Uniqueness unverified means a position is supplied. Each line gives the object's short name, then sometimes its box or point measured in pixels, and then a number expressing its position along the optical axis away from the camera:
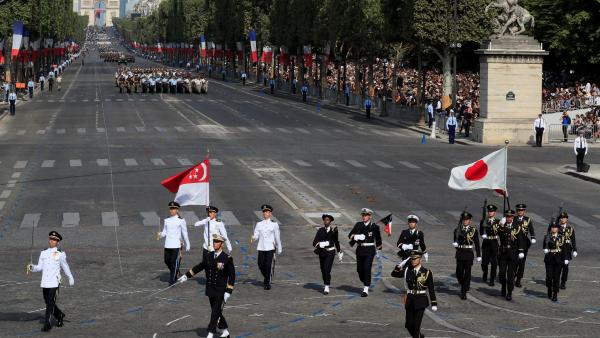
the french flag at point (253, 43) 127.94
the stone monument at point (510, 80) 60.31
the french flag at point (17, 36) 92.19
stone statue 59.78
